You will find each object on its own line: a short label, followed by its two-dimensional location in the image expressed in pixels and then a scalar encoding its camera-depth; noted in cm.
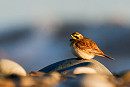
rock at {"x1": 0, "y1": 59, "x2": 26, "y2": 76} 899
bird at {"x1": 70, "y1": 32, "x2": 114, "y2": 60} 1296
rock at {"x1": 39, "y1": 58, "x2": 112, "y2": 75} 1100
